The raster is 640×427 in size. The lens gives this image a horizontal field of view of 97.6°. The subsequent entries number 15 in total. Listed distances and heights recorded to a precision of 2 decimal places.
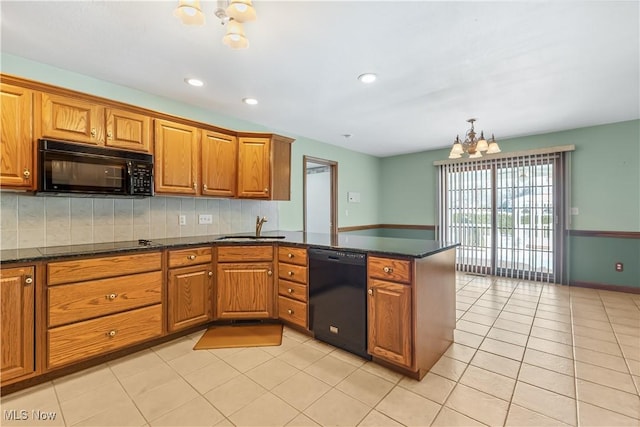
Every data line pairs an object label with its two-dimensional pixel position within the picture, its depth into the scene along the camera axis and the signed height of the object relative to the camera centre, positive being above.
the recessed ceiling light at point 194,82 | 2.63 +1.26
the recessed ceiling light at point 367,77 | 2.52 +1.25
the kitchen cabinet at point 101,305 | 1.94 -0.69
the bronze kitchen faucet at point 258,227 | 3.31 -0.15
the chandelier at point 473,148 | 3.27 +0.79
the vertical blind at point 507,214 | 4.37 -0.01
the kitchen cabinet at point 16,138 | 1.93 +0.54
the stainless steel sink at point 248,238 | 2.88 -0.26
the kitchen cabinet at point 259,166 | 3.31 +0.58
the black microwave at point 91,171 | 2.04 +0.35
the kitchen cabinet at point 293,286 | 2.65 -0.70
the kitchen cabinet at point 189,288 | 2.50 -0.69
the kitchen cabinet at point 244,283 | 2.79 -0.69
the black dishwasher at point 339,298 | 2.24 -0.72
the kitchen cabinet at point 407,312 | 1.95 -0.72
